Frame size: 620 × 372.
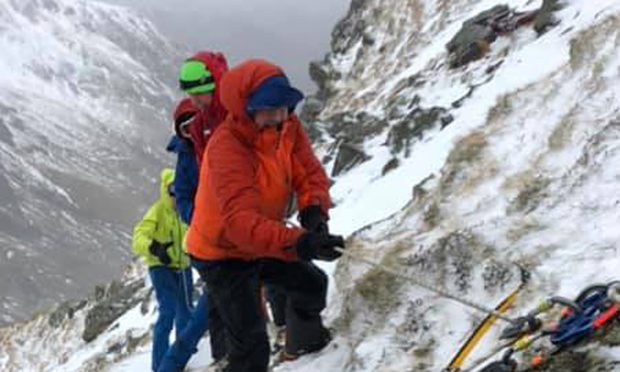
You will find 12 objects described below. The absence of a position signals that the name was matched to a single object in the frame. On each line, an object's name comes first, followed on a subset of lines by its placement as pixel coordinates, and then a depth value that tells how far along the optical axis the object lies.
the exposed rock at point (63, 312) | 42.75
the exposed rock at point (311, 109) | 42.91
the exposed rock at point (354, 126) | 25.59
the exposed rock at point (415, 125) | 18.86
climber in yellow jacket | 10.84
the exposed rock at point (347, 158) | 23.81
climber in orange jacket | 6.67
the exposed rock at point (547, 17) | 18.20
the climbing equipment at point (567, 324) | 6.05
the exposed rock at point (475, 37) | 22.44
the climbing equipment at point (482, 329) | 6.92
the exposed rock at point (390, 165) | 19.12
